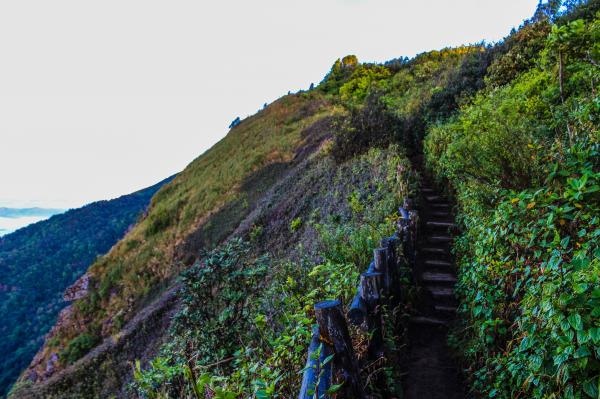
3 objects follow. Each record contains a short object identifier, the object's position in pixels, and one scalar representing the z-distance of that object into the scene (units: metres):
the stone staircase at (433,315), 4.59
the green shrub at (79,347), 18.52
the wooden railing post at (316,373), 2.30
